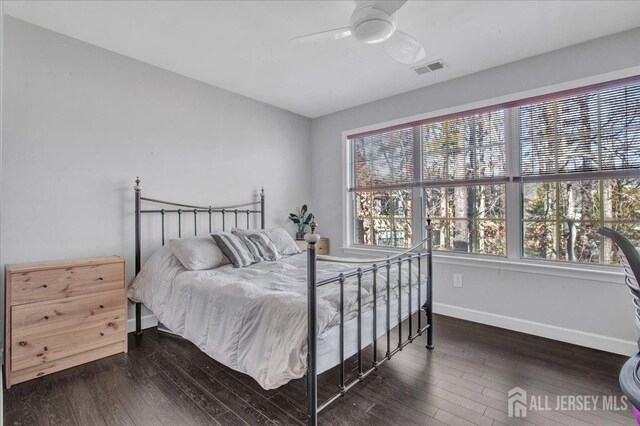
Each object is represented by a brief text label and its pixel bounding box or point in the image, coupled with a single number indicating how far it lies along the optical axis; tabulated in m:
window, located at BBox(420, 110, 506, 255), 3.17
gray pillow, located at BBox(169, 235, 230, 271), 2.62
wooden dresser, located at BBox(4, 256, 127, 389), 2.05
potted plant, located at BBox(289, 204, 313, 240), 4.29
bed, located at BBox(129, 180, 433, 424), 1.58
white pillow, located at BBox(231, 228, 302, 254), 3.34
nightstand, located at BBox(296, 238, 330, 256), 4.29
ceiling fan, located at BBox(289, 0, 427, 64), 1.96
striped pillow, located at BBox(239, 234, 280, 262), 2.99
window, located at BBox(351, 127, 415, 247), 3.81
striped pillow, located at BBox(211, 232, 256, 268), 2.79
